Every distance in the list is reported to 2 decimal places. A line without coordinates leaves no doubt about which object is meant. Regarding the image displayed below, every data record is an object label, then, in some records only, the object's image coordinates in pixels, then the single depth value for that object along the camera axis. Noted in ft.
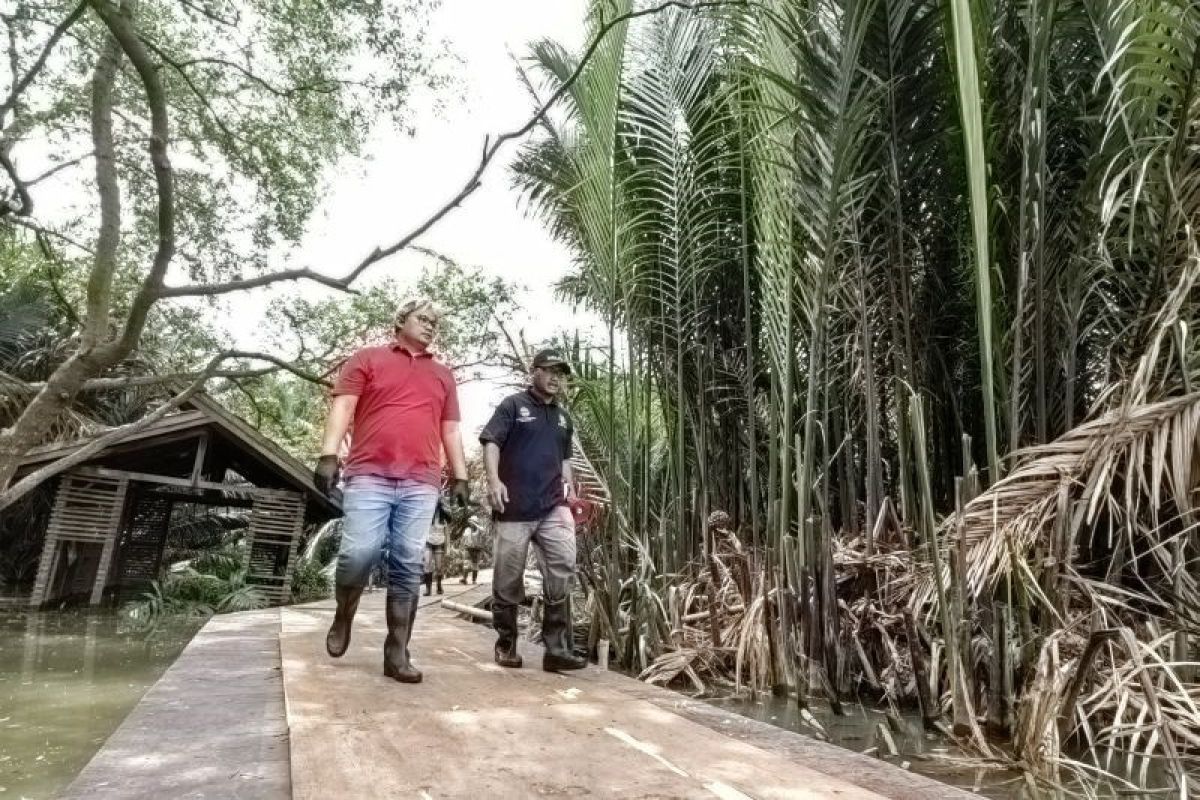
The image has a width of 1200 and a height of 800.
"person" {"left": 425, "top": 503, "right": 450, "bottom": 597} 42.64
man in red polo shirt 11.89
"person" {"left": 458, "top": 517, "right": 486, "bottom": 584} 55.42
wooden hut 41.11
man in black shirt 13.78
